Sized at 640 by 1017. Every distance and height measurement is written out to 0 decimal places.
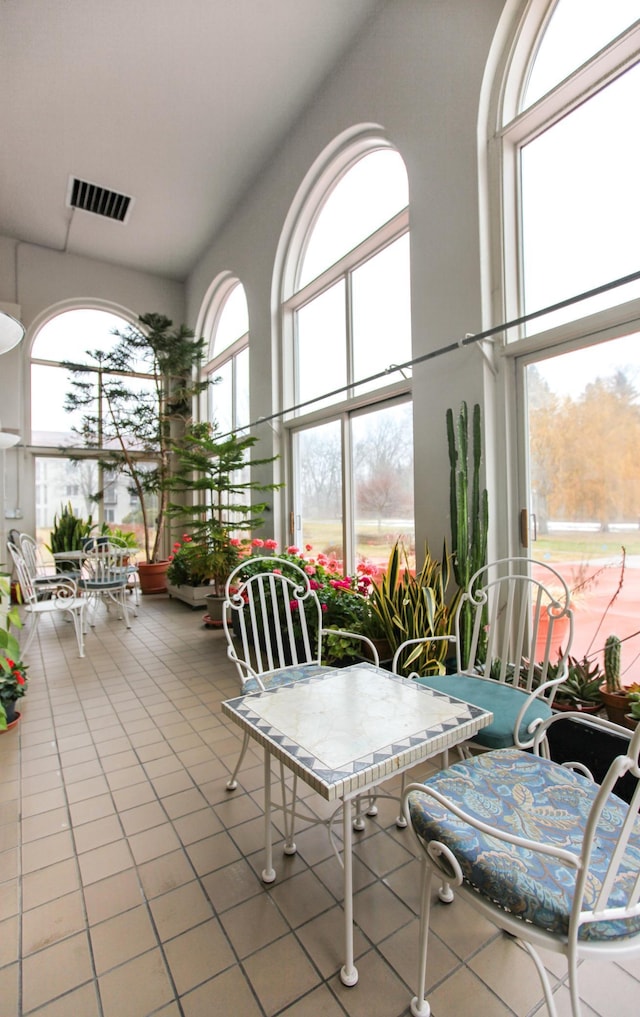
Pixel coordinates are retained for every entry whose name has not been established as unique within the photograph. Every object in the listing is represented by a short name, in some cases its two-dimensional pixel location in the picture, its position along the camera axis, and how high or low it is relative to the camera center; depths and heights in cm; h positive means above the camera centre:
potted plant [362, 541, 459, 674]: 233 -50
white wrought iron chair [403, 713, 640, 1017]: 78 -68
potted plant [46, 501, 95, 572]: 604 -16
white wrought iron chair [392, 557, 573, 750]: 150 -65
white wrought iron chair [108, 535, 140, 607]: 509 -51
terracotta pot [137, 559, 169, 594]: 630 -75
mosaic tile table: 105 -56
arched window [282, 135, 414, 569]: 342 +140
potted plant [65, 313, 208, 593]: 614 +163
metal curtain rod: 189 +95
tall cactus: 236 +1
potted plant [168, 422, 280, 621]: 446 +10
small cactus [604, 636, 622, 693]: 184 -61
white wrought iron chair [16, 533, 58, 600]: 424 -32
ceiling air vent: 509 +369
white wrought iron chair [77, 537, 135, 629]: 436 -52
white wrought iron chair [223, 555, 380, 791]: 183 -63
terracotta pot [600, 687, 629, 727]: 177 -75
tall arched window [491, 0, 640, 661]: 207 +115
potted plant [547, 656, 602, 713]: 188 -73
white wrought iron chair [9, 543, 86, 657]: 353 -64
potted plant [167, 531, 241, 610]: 444 -36
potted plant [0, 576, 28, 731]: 235 -84
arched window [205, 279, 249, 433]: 589 +219
